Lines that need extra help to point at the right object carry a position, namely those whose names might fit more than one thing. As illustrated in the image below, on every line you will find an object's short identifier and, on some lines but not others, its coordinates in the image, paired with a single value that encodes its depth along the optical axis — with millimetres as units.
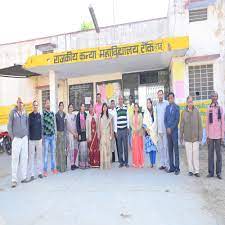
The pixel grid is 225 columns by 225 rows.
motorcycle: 8423
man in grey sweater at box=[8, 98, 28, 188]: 4610
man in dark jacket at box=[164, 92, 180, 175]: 4870
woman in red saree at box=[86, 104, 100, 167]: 5490
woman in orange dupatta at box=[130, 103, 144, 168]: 5385
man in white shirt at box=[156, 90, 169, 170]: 5103
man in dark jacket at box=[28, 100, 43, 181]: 4882
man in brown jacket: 4675
